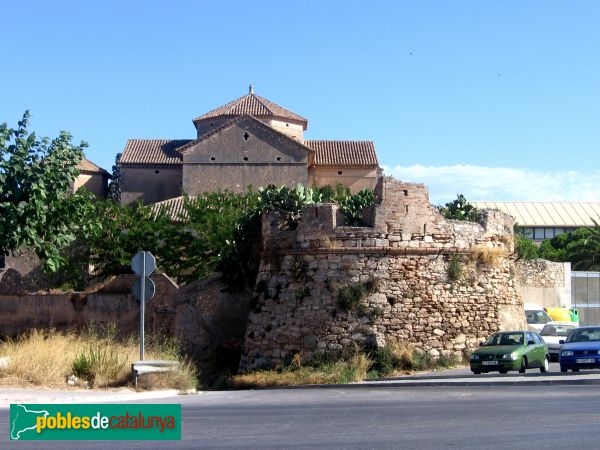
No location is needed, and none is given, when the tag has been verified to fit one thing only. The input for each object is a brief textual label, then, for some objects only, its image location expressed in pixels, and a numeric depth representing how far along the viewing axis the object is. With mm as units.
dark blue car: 21172
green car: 21500
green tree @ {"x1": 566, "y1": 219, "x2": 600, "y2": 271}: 56812
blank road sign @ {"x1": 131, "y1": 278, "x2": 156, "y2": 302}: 17894
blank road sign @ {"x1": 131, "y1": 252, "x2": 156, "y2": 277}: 17891
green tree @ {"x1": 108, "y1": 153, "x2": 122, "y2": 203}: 61344
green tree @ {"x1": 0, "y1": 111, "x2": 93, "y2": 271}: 22953
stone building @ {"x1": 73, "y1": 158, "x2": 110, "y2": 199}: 61969
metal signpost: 17812
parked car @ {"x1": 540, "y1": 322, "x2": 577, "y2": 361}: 26688
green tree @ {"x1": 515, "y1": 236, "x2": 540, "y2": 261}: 60134
